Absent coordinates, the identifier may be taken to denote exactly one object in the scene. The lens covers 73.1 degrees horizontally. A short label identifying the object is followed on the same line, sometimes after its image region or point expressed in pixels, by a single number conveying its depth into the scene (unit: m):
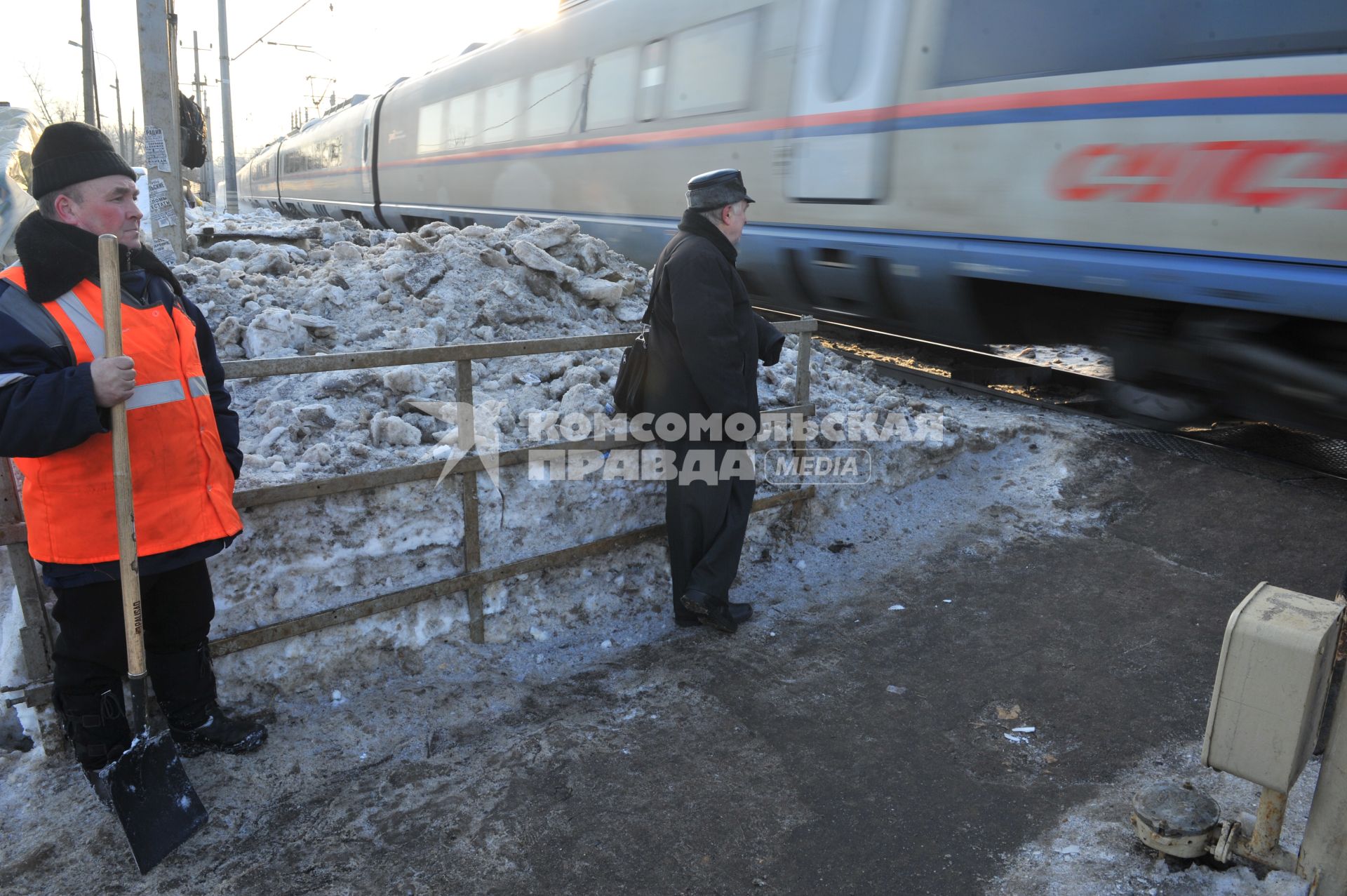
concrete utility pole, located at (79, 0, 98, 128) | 19.30
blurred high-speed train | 3.99
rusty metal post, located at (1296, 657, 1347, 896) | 2.18
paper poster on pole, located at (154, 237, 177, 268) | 6.34
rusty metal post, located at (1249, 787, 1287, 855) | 2.29
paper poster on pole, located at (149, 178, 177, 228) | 6.50
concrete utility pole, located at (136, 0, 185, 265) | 6.35
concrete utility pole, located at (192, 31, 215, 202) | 39.16
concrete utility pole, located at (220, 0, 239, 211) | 24.27
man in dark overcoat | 3.53
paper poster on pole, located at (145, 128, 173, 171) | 6.52
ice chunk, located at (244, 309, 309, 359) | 4.70
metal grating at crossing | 4.97
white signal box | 2.12
